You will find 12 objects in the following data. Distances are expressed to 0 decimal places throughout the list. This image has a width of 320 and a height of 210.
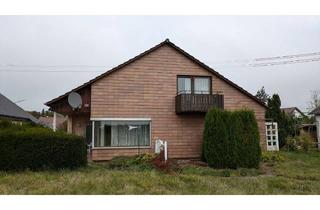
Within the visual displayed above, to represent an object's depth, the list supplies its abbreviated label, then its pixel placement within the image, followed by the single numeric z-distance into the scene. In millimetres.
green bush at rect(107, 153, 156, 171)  9677
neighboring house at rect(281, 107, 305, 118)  41591
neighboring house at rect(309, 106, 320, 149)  18719
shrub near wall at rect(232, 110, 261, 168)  10429
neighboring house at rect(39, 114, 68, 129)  47407
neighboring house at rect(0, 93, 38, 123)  20640
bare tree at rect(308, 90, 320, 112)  27383
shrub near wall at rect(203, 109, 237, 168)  10427
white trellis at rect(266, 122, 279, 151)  14993
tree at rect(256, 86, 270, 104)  41890
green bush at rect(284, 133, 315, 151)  16178
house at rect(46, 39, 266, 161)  12300
